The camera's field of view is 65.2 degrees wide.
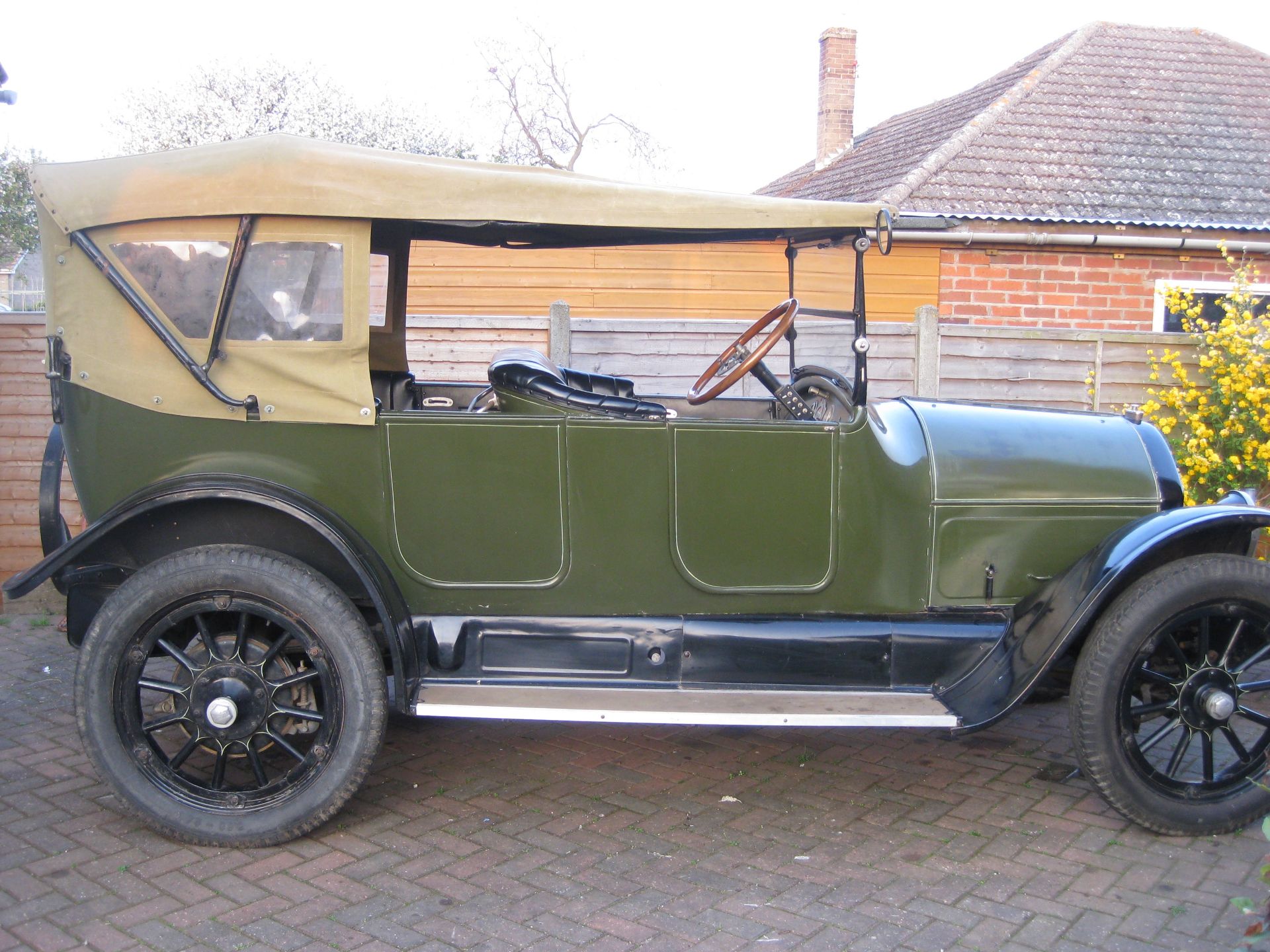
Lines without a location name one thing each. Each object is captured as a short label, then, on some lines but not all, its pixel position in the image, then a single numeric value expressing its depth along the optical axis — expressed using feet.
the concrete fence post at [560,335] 20.08
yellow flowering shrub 19.72
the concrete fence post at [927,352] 20.26
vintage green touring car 10.11
